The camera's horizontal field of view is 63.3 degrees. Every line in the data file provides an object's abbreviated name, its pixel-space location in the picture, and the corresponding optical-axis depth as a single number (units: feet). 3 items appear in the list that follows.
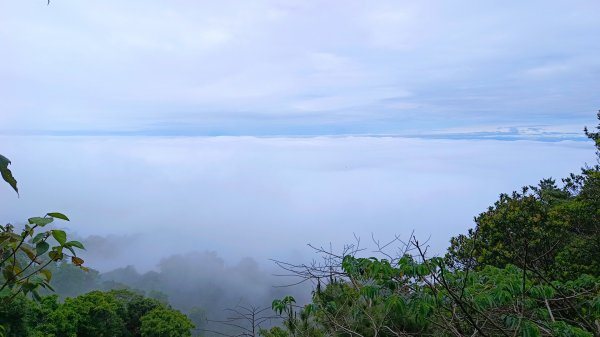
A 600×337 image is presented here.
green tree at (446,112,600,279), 30.14
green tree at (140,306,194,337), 39.29
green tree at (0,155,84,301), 5.27
